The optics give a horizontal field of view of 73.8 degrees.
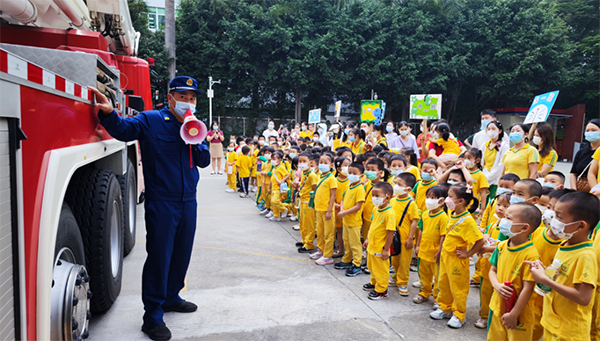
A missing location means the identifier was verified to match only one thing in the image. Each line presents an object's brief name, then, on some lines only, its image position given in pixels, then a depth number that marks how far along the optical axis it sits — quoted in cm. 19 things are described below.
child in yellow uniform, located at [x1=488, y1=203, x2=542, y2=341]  268
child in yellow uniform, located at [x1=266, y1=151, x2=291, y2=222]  753
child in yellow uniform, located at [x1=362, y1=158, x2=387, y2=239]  498
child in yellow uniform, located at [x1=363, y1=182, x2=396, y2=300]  406
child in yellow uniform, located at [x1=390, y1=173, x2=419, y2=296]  427
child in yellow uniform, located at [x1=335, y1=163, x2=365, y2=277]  481
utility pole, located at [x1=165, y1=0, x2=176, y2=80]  2109
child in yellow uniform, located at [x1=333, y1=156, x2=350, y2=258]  540
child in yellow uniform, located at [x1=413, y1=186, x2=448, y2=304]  390
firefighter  315
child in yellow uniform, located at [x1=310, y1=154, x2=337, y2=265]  519
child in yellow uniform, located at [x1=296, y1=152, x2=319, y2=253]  578
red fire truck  164
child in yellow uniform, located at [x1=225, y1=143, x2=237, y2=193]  1095
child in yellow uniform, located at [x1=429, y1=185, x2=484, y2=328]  348
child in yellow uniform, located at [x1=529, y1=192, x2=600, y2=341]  230
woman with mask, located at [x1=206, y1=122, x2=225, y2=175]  1348
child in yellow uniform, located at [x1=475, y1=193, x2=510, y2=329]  355
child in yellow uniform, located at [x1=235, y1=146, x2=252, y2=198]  1023
